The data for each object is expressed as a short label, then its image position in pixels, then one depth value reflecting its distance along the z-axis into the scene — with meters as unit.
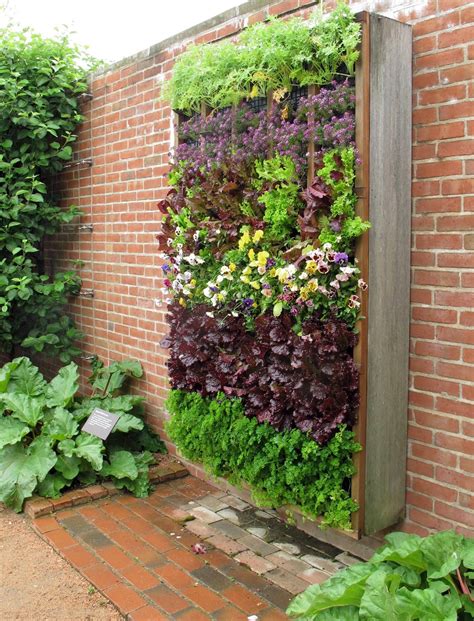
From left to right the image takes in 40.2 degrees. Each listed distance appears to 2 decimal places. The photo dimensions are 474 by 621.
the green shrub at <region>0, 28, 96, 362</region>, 5.00
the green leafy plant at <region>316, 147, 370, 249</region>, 2.58
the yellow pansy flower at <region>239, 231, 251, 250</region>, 3.11
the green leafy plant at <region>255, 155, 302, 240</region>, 2.87
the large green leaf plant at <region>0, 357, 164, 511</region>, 3.78
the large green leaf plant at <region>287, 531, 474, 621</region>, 2.12
